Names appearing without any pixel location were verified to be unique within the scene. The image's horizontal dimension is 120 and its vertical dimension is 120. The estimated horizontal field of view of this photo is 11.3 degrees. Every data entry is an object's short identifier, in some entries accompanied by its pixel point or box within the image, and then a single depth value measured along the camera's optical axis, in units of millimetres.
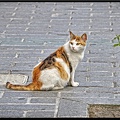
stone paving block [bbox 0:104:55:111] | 8284
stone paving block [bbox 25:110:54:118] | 7871
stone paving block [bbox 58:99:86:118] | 7948
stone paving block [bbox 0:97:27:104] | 8615
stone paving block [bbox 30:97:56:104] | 8586
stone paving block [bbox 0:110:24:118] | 7871
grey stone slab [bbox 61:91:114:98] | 8881
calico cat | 8991
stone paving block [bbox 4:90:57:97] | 8917
